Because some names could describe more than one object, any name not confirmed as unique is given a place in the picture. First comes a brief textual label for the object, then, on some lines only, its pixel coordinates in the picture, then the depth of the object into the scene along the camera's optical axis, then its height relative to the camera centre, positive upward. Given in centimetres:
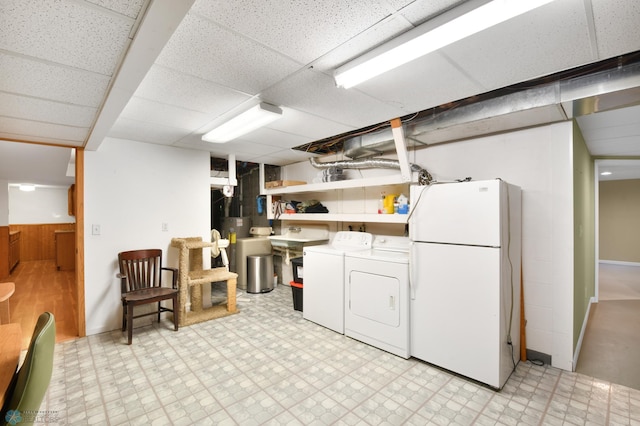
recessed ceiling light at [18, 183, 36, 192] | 786 +76
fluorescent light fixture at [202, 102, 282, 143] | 237 +82
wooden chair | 315 -79
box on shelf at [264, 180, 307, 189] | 453 +46
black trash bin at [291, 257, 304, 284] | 410 -81
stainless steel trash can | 491 -102
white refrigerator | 225 -55
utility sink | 465 -42
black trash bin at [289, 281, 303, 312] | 401 -113
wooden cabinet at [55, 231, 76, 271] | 695 -86
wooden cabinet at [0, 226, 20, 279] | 605 -78
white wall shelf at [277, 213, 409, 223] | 327 -7
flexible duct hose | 303 +60
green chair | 97 -59
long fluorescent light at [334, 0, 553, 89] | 122 +83
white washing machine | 331 -78
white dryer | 275 -86
